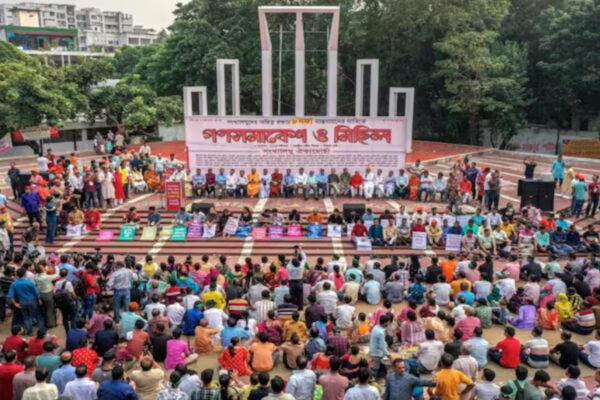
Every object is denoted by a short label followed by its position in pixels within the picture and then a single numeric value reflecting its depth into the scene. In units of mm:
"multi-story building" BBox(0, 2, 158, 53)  85812
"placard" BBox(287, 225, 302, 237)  15586
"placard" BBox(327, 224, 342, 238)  15500
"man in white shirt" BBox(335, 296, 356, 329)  9562
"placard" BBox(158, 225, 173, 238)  15562
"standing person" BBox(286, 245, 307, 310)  10789
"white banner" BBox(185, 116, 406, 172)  18984
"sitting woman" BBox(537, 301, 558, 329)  10008
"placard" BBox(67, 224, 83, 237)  15375
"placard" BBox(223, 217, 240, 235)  15477
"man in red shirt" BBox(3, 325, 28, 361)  7968
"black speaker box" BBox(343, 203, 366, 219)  15828
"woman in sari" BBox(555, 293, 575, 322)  10234
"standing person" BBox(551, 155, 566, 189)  18688
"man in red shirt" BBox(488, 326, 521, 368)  8561
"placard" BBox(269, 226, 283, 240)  15430
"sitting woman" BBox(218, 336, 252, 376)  8195
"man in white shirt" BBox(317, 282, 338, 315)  9977
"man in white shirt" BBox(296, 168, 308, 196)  18484
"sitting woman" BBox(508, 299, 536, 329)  10016
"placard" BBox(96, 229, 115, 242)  15367
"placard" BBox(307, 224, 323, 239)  15484
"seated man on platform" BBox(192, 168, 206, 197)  18328
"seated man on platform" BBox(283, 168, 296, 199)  18578
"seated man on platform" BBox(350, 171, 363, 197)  18594
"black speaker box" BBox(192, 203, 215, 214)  15961
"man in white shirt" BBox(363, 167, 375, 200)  18406
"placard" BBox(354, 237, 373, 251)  14695
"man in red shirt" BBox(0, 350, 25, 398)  7145
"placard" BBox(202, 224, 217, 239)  15453
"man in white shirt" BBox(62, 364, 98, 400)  6699
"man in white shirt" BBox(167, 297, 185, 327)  9531
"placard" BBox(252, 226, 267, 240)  15406
